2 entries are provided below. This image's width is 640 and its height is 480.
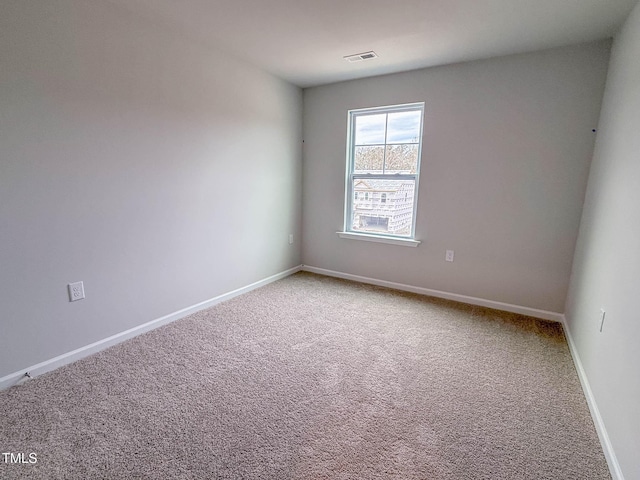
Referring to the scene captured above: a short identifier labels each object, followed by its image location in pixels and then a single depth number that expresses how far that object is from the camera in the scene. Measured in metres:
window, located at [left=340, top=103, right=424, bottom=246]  3.28
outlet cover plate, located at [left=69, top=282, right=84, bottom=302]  2.01
